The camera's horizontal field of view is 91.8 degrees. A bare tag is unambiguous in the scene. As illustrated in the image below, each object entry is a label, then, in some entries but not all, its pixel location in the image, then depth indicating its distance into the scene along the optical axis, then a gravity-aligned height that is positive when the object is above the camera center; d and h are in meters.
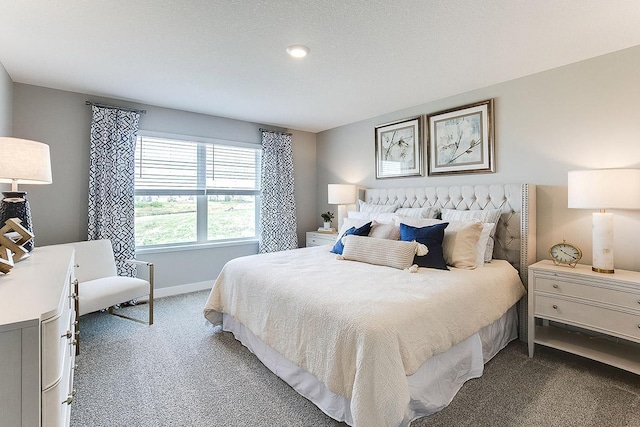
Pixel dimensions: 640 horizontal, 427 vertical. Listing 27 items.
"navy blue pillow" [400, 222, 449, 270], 2.55 -0.23
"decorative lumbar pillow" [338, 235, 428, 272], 2.53 -0.32
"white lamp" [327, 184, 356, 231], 4.38 +0.28
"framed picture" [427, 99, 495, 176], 3.20 +0.80
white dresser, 0.85 -0.41
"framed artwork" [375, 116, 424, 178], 3.83 +0.84
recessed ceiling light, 2.36 +1.27
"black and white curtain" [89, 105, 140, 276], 3.49 +0.42
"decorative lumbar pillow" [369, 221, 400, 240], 2.94 -0.17
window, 3.97 +0.34
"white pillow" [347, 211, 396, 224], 3.40 -0.03
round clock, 2.48 -0.34
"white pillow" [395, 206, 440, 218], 3.37 +0.01
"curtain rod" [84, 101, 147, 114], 3.47 +1.26
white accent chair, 2.70 -0.64
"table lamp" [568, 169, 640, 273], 2.15 +0.11
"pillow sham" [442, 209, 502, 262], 2.85 -0.04
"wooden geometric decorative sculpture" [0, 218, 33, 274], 1.51 -0.14
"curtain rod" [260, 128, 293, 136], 4.77 +1.31
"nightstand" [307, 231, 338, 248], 4.47 -0.36
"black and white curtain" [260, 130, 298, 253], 4.80 +0.29
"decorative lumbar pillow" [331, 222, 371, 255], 3.13 -0.20
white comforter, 1.49 -0.62
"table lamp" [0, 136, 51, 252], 1.90 +0.29
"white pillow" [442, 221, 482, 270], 2.58 -0.27
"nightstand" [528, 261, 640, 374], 2.09 -0.72
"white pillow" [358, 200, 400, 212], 3.83 +0.08
